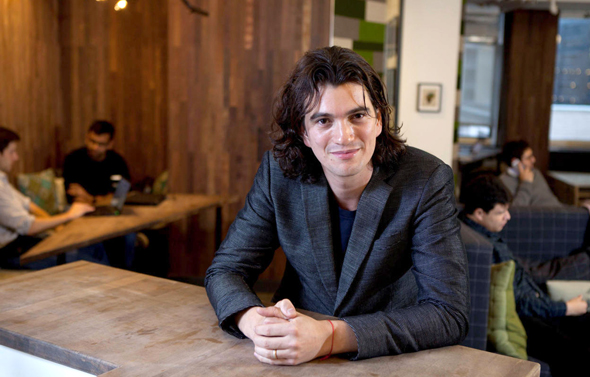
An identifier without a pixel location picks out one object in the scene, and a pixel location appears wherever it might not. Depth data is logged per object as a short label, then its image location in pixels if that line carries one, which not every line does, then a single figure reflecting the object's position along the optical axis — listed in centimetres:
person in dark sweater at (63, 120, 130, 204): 495
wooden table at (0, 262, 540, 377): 120
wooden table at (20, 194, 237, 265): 296
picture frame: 496
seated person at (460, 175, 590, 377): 260
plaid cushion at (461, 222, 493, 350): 253
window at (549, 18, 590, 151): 865
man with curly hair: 133
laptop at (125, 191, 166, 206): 414
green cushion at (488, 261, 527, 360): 254
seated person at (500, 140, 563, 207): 499
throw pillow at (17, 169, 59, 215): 486
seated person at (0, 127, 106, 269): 328
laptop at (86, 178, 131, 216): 379
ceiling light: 216
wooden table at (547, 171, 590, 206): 639
